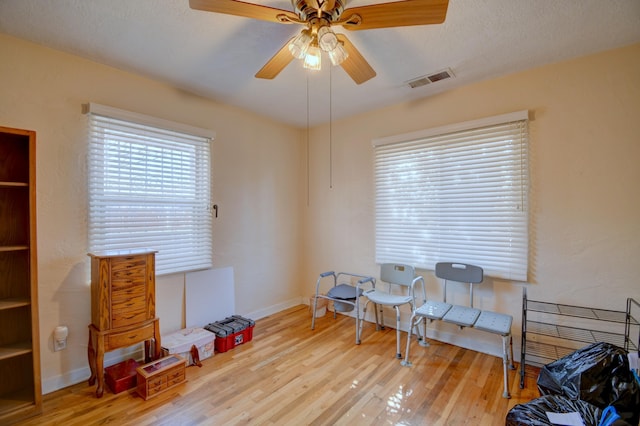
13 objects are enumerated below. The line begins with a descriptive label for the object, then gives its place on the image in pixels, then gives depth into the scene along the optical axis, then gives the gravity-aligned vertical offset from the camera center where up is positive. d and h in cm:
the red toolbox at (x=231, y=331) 265 -114
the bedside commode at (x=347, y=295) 287 -90
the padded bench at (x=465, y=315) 208 -85
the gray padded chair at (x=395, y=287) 267 -83
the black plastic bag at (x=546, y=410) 137 -103
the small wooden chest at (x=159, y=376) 198 -117
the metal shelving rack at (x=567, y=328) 203 -92
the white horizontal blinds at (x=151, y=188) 226 +24
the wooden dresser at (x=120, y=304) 201 -67
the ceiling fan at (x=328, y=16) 134 +99
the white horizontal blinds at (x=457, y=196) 244 +15
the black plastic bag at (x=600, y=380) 143 -94
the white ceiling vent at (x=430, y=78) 245 +120
